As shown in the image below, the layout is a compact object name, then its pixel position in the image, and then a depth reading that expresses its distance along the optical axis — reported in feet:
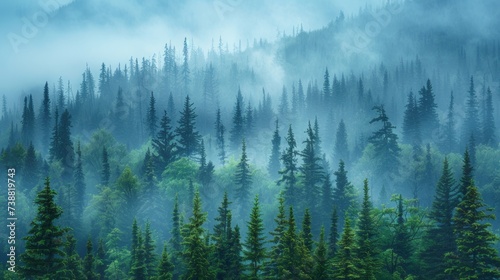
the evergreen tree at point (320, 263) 172.24
